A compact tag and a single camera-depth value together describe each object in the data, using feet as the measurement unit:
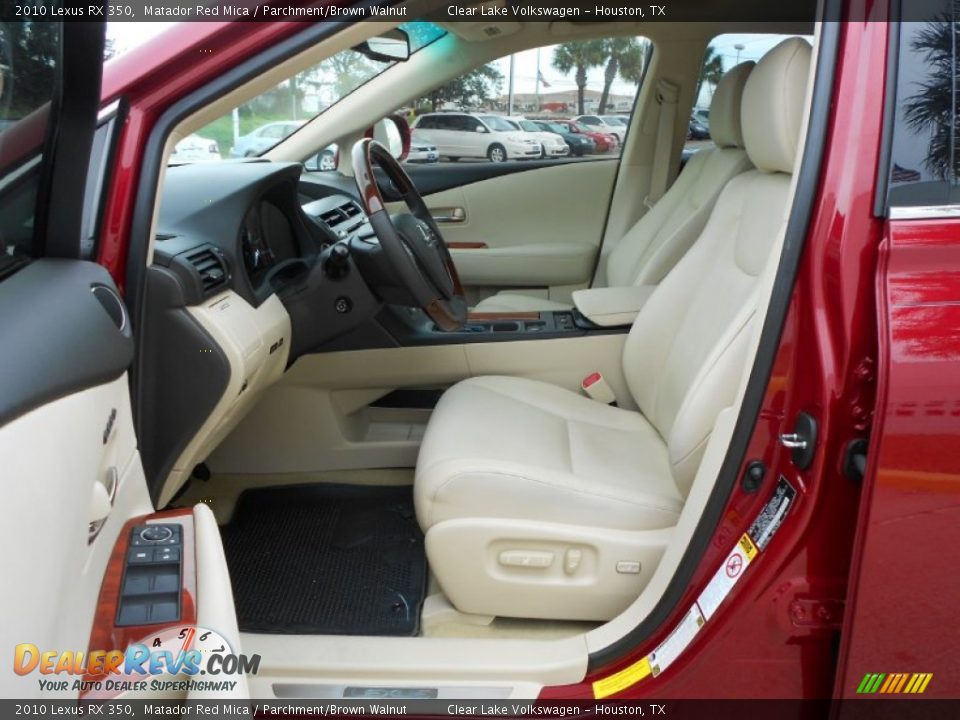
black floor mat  5.68
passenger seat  7.39
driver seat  4.89
